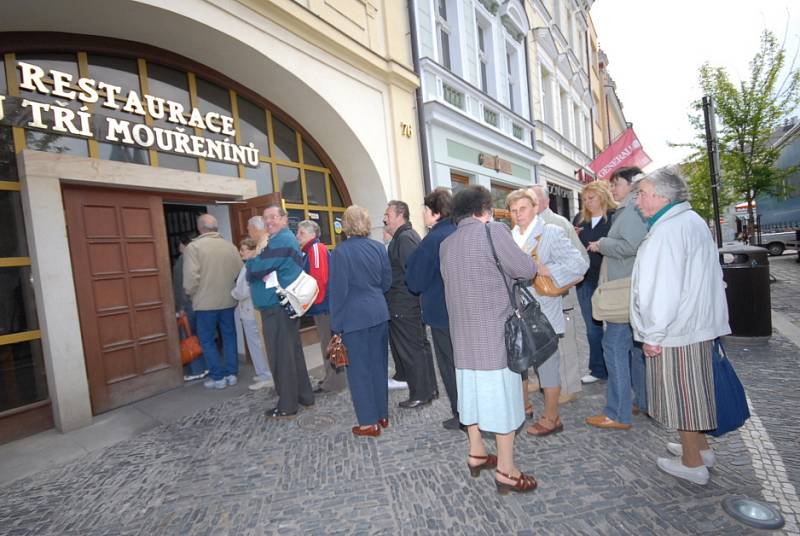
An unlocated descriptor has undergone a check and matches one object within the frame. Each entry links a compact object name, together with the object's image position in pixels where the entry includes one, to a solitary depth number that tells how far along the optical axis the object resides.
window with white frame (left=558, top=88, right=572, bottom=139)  17.71
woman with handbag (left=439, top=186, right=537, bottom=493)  2.34
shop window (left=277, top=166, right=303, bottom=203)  6.74
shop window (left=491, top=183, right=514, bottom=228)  10.67
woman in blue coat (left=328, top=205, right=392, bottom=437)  3.36
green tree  9.25
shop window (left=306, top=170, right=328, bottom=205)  7.25
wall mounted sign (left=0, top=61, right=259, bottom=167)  4.02
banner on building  7.71
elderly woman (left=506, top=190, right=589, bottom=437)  2.87
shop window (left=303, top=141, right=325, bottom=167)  7.32
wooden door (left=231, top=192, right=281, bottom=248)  5.64
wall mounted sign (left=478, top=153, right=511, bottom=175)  10.24
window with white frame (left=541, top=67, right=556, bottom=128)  15.68
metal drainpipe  8.10
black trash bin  4.76
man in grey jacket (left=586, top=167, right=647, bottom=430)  2.91
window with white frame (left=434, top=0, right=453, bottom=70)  9.38
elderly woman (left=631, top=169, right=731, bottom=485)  2.19
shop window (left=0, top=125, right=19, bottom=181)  3.87
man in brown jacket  4.89
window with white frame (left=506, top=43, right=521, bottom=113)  12.94
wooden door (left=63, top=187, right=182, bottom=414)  4.25
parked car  14.44
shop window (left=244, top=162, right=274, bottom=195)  6.26
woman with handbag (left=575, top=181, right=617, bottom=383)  3.68
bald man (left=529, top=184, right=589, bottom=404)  3.36
